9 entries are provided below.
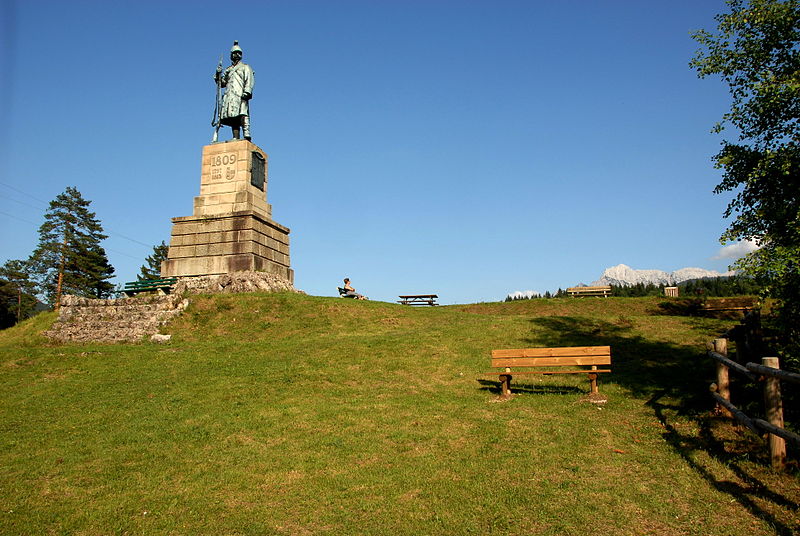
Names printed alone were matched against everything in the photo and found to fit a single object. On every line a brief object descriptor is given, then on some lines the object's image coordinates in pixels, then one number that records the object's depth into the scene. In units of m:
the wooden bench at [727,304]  22.84
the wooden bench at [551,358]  11.67
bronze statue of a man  30.02
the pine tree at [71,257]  50.81
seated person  28.53
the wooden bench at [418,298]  33.22
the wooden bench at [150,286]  26.39
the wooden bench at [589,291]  33.31
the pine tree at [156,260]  59.54
